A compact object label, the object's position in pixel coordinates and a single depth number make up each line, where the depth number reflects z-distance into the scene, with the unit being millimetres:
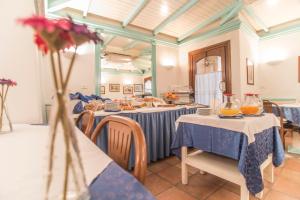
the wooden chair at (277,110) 2622
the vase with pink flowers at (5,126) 1154
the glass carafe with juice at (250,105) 1620
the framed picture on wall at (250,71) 4047
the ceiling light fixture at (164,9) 3449
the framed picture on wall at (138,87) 3837
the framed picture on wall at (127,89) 3643
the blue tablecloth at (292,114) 2480
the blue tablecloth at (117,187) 441
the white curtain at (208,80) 4159
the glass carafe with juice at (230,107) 1508
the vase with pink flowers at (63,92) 306
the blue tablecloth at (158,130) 2385
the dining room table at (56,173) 441
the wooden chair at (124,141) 599
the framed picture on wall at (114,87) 3565
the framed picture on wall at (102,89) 3473
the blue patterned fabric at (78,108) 2258
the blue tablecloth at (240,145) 1263
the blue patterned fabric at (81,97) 2440
